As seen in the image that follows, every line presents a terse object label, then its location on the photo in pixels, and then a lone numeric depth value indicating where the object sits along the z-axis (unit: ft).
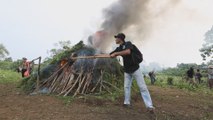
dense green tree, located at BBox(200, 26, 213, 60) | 106.92
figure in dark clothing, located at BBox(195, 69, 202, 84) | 35.19
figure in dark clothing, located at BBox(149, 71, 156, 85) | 33.27
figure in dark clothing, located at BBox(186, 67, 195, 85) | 31.14
